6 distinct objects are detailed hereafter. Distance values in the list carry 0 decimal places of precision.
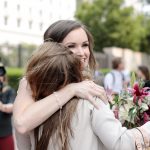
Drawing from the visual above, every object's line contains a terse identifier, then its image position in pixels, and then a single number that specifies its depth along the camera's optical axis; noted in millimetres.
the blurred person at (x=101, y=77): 8659
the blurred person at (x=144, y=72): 8667
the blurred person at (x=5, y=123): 4938
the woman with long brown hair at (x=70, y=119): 2082
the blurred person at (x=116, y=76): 9008
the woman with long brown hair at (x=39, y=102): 2150
